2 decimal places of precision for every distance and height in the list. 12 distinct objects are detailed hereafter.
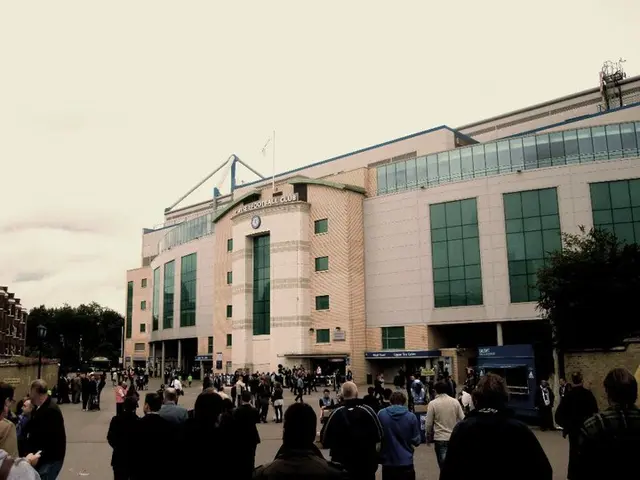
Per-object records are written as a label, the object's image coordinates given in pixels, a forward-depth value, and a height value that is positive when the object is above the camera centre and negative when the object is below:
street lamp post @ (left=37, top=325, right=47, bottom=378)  26.14 +0.72
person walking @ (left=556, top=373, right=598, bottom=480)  9.20 -1.14
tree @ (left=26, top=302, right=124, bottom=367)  110.56 +3.85
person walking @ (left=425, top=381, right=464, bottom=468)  8.37 -1.10
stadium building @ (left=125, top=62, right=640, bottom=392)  43.97 +8.47
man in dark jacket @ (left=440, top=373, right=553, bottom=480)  4.02 -0.75
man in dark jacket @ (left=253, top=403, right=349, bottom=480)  3.79 -0.75
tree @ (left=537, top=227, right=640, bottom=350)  24.39 +1.59
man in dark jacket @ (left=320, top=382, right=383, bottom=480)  6.56 -1.08
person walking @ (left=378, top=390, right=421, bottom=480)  7.34 -1.25
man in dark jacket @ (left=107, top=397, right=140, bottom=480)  7.89 -1.15
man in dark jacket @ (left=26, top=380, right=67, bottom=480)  6.91 -0.96
